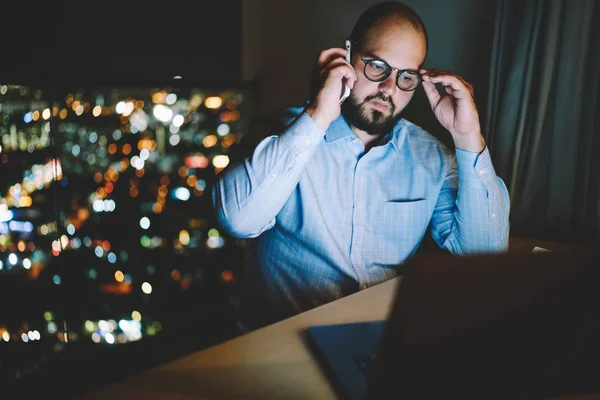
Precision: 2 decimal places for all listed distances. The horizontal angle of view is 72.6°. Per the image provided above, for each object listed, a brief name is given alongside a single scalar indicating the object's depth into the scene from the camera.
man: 1.25
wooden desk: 0.61
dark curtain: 1.45
